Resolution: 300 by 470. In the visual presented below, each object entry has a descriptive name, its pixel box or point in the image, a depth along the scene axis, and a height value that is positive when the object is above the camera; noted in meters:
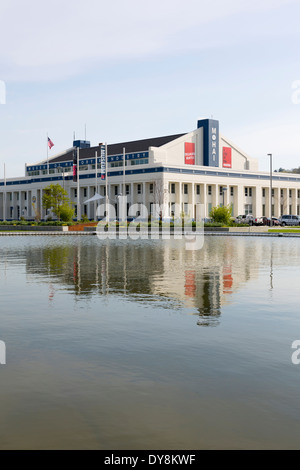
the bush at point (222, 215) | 70.19 +1.10
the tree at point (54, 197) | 87.88 +4.37
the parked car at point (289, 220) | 87.19 +0.54
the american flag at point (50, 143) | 91.96 +13.57
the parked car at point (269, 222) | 85.66 +0.23
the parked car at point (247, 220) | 79.50 +0.56
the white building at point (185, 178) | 101.25 +9.08
